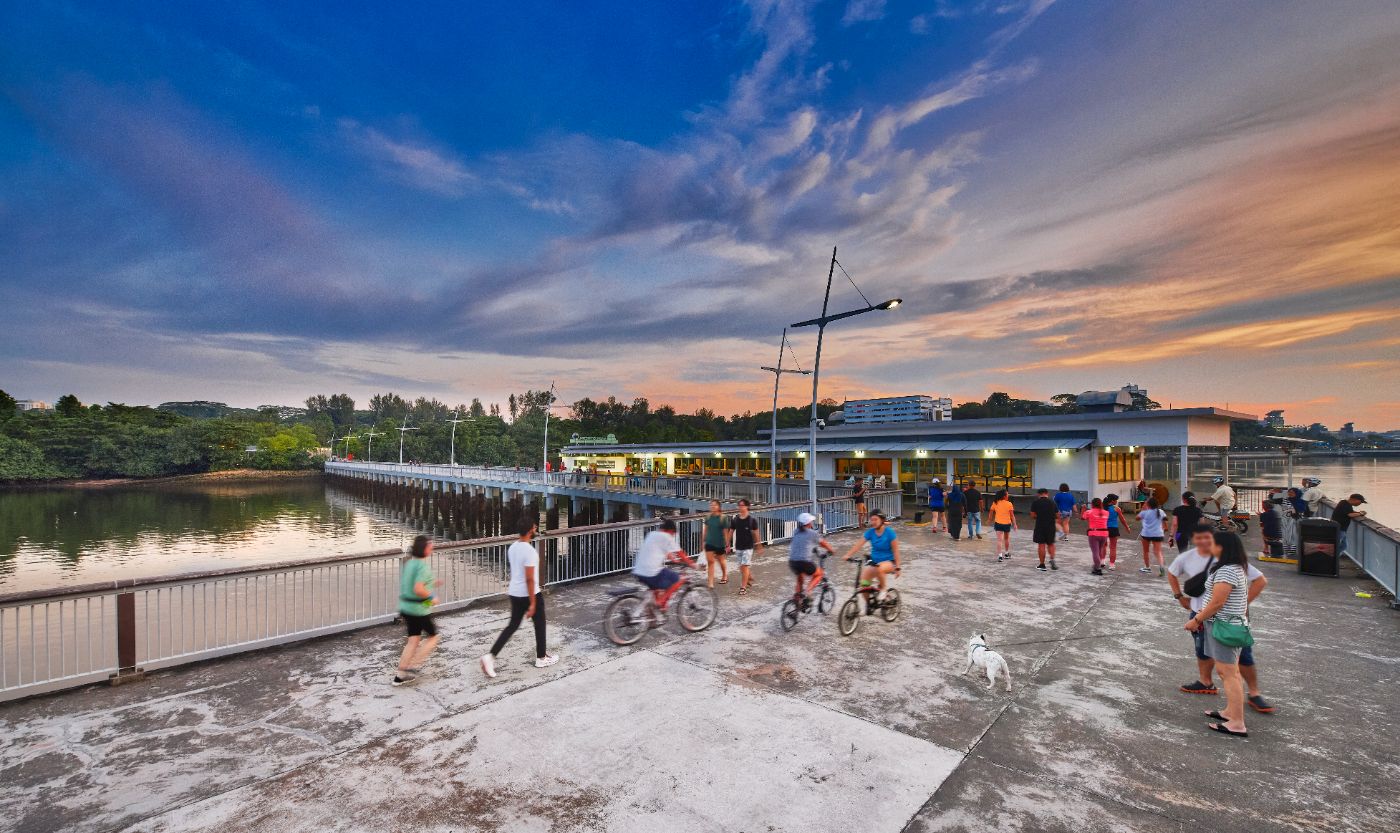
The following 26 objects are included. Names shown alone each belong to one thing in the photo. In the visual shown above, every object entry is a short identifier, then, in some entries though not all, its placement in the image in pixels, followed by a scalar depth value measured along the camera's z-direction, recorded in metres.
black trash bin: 12.06
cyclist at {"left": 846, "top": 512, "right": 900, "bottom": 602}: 8.67
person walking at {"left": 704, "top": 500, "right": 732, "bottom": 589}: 10.84
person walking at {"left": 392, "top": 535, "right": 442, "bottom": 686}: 6.55
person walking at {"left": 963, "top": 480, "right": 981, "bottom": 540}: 17.14
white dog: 6.56
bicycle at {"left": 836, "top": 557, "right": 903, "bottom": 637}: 8.34
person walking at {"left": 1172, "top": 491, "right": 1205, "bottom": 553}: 11.92
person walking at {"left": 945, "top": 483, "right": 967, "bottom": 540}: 17.12
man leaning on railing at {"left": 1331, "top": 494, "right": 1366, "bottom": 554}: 12.87
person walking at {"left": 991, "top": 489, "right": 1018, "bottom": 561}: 13.78
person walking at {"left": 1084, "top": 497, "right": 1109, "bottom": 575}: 12.47
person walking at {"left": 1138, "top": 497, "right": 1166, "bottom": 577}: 12.48
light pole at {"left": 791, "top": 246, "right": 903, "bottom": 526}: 16.12
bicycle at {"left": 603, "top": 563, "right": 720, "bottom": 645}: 8.00
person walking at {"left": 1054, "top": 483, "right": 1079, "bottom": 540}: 14.97
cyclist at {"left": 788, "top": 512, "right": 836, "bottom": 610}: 8.71
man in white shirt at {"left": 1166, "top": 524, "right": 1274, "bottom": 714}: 5.86
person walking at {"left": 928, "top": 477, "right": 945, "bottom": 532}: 18.20
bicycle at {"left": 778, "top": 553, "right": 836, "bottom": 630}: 8.62
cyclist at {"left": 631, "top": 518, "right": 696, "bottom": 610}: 8.13
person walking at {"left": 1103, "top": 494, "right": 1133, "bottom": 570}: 13.26
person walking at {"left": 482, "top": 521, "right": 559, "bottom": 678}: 6.93
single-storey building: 24.91
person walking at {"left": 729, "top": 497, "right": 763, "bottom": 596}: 10.76
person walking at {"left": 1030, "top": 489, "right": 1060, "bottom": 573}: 12.92
